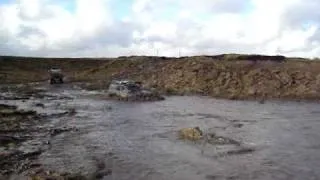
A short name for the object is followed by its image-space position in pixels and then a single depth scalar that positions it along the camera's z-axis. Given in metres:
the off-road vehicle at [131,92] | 30.05
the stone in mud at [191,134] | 15.77
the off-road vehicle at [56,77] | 44.24
